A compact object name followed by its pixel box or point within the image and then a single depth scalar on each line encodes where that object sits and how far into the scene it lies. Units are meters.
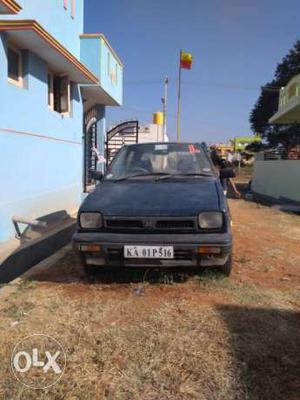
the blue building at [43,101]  7.10
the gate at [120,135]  17.61
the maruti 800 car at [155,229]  4.50
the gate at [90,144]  15.05
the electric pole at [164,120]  35.38
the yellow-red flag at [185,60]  28.31
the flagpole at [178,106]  30.27
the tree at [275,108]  37.22
